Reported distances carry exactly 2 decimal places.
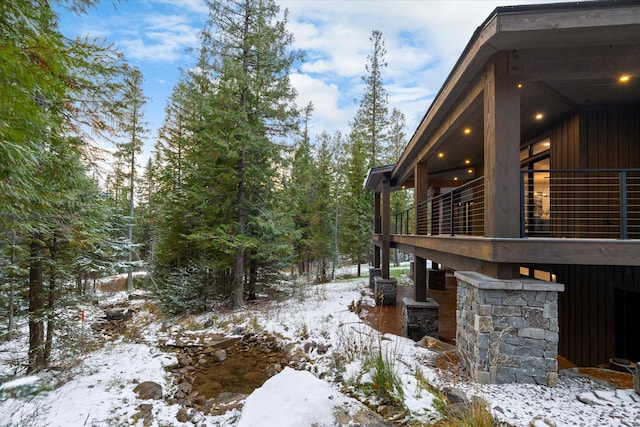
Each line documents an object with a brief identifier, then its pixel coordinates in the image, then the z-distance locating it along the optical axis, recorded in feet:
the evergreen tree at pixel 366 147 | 61.42
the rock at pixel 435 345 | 18.45
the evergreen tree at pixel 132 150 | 49.26
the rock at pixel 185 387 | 17.13
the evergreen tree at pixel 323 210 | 63.41
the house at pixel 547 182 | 12.37
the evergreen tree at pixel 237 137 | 31.27
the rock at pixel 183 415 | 14.15
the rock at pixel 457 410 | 10.79
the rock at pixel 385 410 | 12.67
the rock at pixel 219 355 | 21.64
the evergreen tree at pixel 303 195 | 36.32
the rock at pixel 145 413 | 13.99
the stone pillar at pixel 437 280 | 43.57
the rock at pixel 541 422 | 10.14
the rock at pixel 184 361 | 20.67
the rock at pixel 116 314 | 38.40
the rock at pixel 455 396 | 11.51
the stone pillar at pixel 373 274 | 46.19
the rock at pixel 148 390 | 15.96
